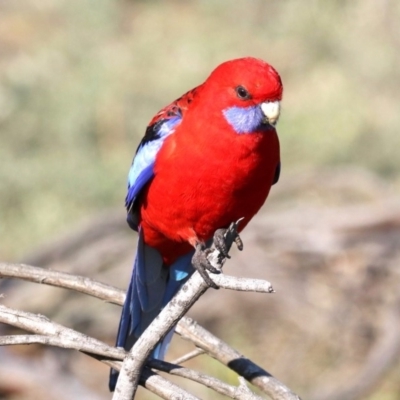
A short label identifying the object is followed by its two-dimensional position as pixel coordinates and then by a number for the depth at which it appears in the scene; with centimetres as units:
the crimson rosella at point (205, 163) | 613
